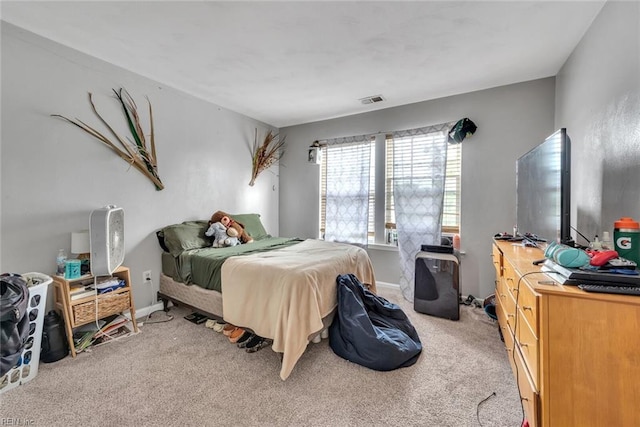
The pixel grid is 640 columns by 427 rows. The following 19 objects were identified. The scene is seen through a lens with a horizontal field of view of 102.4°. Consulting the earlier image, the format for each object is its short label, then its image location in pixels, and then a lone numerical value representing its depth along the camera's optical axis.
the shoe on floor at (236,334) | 2.25
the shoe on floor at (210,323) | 2.49
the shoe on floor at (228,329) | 2.36
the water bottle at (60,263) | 2.10
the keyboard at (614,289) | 0.92
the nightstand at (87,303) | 1.97
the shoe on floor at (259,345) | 2.10
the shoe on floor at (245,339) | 2.18
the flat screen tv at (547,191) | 1.38
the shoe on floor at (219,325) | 2.44
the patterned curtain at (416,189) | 3.22
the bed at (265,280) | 1.87
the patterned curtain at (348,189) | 3.78
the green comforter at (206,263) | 2.41
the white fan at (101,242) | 2.05
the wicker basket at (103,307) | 2.03
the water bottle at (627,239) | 1.14
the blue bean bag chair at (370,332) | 1.87
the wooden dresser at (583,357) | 0.92
